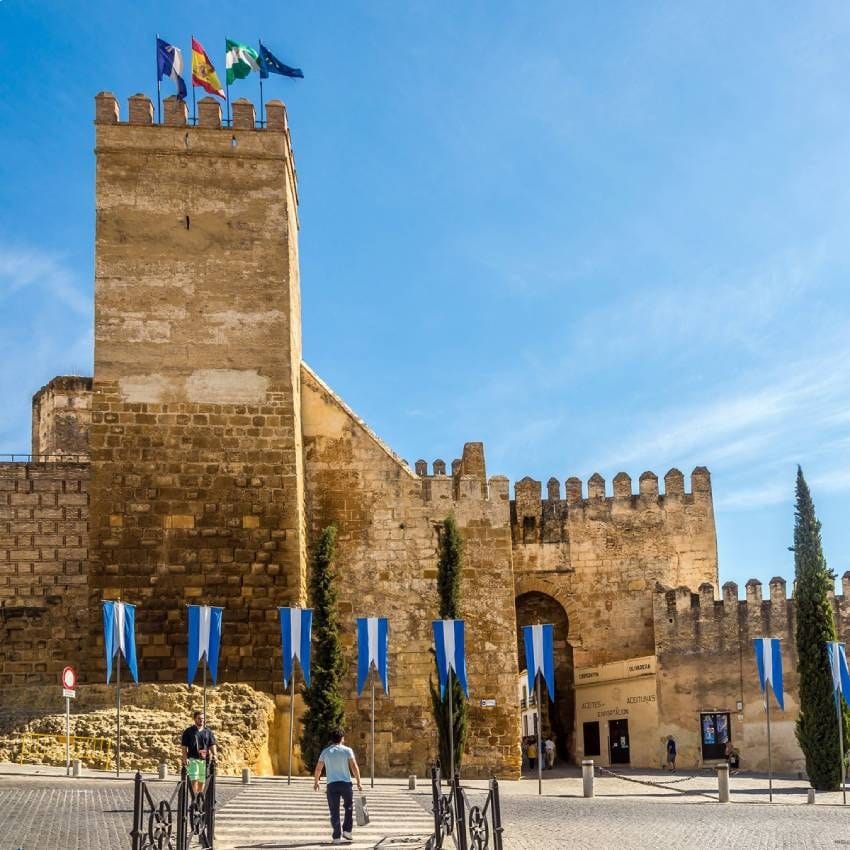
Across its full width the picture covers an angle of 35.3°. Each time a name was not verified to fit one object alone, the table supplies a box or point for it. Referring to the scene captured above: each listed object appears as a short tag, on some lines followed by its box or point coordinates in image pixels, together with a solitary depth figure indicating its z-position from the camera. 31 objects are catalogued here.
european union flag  24.84
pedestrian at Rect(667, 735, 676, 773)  27.92
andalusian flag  24.73
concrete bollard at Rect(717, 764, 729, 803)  19.30
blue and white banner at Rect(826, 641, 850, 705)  21.62
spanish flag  24.53
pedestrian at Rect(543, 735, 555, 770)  29.17
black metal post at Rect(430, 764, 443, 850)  11.04
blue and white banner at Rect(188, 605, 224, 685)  19.95
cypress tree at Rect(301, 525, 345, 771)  22.56
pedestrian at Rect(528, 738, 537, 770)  31.14
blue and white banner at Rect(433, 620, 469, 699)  21.17
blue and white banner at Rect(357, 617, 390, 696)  21.02
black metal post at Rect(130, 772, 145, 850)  9.42
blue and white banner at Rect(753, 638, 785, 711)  22.31
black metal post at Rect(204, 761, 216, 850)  10.88
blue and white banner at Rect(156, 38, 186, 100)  24.25
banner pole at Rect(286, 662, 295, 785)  20.80
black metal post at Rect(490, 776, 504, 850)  9.89
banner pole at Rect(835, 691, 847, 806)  20.71
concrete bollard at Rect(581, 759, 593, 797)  19.89
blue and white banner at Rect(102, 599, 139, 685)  19.55
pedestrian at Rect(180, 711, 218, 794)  13.67
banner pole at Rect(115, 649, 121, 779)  18.15
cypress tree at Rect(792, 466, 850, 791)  23.31
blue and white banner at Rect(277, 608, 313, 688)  20.17
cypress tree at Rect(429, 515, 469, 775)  23.44
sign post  18.37
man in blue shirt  12.44
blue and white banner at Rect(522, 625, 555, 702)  21.47
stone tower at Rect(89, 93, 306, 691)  22.73
